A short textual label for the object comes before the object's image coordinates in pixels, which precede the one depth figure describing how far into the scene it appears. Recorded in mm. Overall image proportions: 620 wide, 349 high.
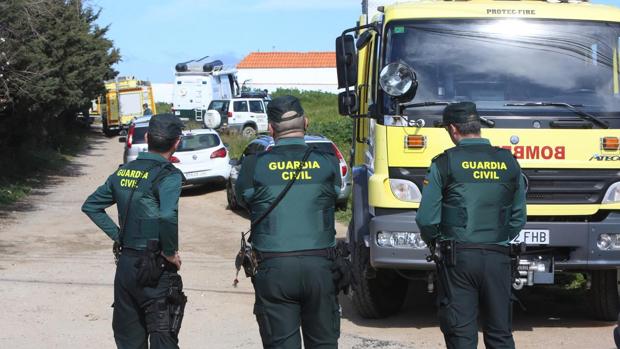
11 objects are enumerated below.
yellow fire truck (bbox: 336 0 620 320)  7730
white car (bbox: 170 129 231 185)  21094
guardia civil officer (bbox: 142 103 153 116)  40706
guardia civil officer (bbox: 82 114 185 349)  5316
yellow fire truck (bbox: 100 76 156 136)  47250
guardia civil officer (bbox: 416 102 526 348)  5516
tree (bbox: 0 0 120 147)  18094
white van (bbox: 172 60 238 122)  42312
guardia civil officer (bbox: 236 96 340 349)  4895
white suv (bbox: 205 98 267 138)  37312
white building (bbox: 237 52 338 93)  77750
